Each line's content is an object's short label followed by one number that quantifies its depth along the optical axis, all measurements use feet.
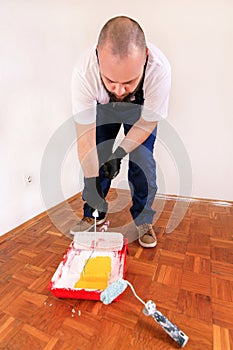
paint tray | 2.11
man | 1.83
